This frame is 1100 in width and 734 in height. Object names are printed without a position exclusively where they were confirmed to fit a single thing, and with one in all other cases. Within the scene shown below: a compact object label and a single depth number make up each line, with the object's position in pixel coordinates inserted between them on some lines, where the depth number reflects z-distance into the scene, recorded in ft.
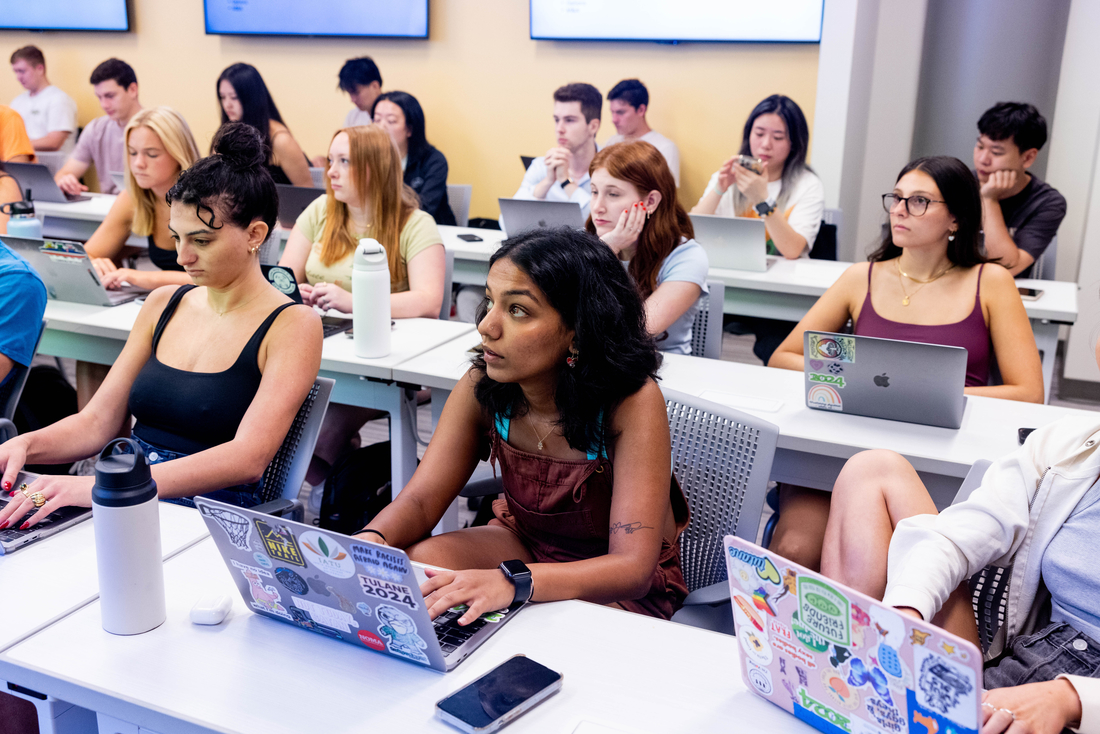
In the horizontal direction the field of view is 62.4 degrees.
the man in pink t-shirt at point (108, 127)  17.38
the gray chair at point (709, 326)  8.33
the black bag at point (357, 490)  6.80
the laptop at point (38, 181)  14.37
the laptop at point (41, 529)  4.25
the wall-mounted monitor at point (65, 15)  20.86
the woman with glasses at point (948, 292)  7.15
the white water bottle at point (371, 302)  7.07
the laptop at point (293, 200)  11.75
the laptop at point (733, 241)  10.32
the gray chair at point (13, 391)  6.27
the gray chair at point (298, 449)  5.63
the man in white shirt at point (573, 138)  14.01
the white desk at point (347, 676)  3.12
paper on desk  6.46
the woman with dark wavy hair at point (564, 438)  4.52
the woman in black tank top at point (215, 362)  5.44
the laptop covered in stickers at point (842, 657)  2.50
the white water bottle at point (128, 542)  3.39
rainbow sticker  6.32
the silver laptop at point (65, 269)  8.45
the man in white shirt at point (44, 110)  20.67
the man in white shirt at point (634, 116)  15.76
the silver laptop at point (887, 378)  5.79
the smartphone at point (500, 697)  3.05
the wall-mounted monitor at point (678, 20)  15.37
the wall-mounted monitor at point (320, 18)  18.29
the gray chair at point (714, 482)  4.96
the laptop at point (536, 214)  10.54
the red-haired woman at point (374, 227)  9.04
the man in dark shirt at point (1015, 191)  11.11
